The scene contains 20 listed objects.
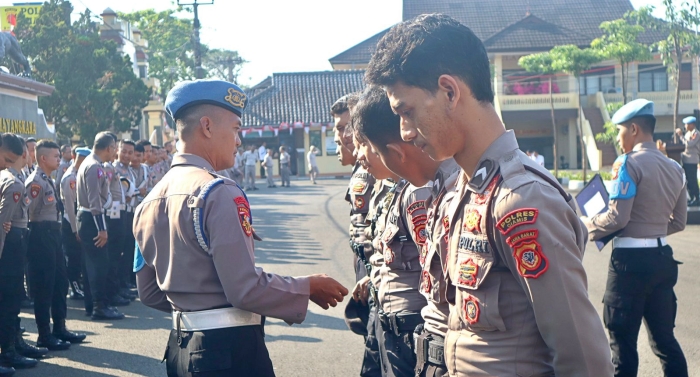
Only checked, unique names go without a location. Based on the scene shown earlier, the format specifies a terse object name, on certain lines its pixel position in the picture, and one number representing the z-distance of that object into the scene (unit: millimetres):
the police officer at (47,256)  7109
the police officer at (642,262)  4805
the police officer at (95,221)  8477
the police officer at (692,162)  16516
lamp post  25453
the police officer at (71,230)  8844
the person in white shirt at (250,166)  31906
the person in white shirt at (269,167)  33719
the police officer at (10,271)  6383
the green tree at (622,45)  30109
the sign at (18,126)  12545
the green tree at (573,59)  30609
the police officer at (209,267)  2973
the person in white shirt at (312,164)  35094
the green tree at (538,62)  34438
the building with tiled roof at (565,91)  38344
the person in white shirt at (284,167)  33250
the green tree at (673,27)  20516
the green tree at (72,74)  24172
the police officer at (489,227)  1931
